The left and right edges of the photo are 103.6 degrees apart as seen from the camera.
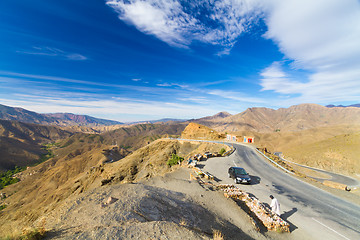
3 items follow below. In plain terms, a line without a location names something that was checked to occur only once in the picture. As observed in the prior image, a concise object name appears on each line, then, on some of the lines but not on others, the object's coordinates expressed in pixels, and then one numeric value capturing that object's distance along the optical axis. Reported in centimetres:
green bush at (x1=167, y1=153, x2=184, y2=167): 2692
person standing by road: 1029
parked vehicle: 1620
